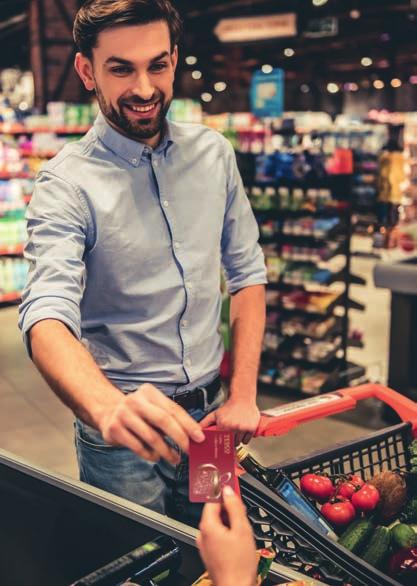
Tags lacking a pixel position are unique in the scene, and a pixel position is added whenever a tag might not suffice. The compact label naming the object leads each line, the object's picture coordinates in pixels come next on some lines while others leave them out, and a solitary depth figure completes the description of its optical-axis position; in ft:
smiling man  5.02
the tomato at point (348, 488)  5.48
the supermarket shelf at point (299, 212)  17.13
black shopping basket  4.43
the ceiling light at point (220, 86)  82.94
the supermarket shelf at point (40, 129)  27.58
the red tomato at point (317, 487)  5.45
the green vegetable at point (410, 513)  5.42
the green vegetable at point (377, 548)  4.90
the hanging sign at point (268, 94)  19.72
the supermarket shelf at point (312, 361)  17.58
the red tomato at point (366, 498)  5.30
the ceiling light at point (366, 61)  64.10
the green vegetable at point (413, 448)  5.91
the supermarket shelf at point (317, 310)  17.32
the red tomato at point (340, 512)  5.26
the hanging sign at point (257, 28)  34.37
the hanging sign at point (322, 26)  35.68
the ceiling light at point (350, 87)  72.40
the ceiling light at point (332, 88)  70.85
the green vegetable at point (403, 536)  4.96
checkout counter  4.65
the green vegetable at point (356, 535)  4.95
